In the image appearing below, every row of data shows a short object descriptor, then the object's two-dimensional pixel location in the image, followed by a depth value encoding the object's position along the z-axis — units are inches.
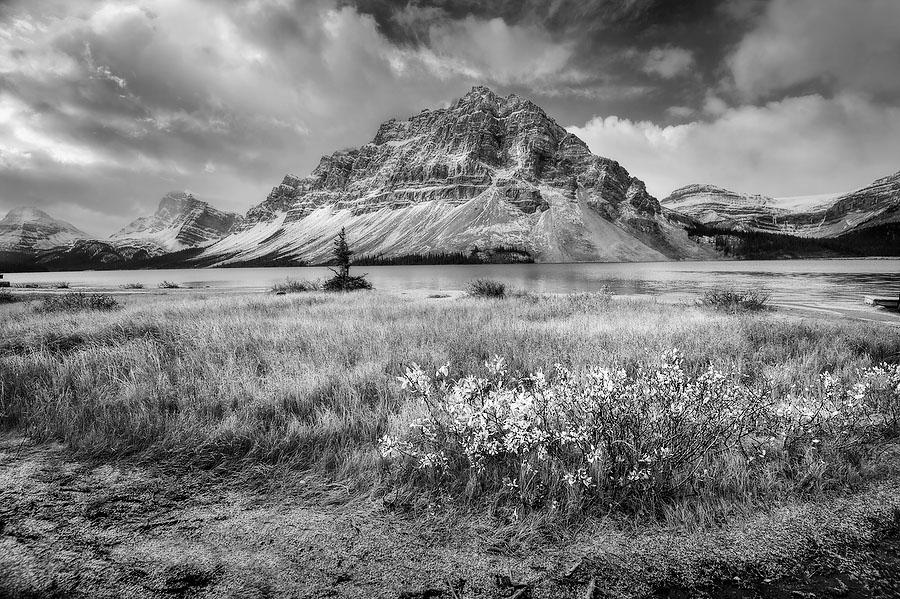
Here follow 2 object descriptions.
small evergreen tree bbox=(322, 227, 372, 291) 1332.4
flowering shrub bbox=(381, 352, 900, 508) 135.1
